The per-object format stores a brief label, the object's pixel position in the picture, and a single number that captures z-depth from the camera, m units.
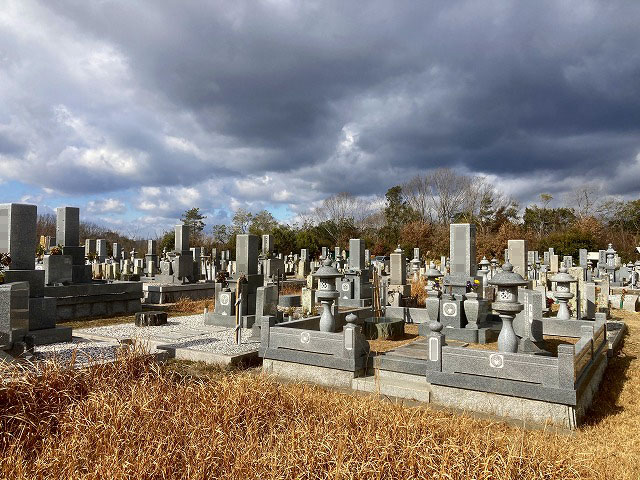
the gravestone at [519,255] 15.99
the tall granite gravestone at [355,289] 17.61
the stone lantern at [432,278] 12.38
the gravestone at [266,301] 11.36
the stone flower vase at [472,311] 10.94
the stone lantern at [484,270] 15.89
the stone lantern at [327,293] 9.11
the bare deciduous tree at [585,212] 51.48
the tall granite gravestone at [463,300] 10.91
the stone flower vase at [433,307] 11.46
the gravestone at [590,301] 13.27
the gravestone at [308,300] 15.07
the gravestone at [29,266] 10.19
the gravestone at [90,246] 32.47
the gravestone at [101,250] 31.10
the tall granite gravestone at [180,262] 20.44
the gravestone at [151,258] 25.73
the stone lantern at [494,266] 21.92
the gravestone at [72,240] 15.76
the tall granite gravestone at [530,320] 9.30
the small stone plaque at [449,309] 11.14
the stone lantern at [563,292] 10.73
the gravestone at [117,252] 32.61
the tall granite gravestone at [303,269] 32.52
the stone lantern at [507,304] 7.15
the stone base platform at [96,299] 14.16
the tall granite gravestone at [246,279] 13.85
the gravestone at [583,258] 26.19
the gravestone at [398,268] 20.67
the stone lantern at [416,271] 23.85
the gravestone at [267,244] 29.05
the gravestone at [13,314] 8.28
